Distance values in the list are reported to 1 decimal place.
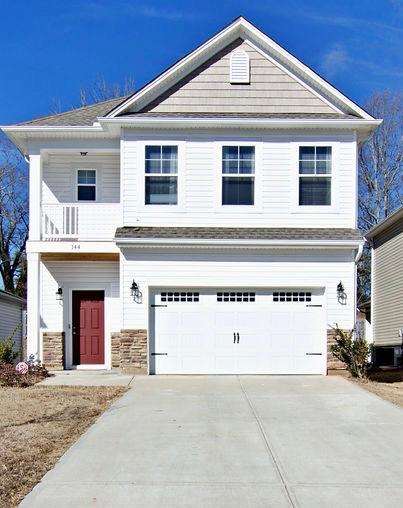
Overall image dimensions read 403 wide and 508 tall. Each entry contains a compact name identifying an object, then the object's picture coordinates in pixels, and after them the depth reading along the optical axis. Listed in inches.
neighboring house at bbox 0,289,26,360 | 932.0
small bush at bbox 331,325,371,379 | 572.4
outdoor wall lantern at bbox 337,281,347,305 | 605.6
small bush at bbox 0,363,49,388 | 546.9
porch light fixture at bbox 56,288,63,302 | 672.4
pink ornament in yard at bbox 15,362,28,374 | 582.9
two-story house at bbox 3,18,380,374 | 604.7
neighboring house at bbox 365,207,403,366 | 853.8
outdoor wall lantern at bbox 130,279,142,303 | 601.3
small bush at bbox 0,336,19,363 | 658.2
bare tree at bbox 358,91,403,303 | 1336.1
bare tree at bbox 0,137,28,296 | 1498.5
